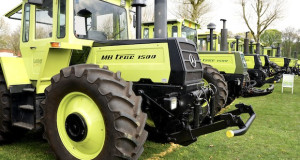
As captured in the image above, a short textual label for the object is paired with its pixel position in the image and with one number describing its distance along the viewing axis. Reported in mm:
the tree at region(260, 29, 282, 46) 44134
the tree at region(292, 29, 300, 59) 45312
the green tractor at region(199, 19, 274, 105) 8461
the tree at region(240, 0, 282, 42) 29578
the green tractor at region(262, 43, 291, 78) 16403
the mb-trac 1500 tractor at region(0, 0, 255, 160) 3072
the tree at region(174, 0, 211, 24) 24750
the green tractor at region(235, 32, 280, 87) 12375
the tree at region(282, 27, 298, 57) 45753
